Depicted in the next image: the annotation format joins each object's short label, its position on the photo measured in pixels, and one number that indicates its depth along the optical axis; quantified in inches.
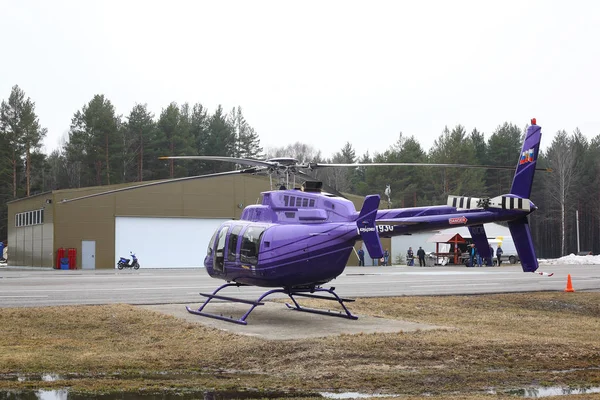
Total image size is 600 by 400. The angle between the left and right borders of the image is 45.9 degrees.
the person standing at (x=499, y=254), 2057.8
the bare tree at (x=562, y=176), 3211.1
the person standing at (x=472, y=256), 1989.2
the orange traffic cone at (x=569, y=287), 899.0
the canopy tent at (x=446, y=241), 2123.5
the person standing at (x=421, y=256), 2067.8
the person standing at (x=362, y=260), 2031.3
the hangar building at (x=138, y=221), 1765.5
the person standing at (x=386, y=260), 2120.4
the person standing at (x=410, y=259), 2086.9
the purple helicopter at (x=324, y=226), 516.4
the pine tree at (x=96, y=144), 2849.4
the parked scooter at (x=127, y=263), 1742.1
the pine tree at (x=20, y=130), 2871.6
